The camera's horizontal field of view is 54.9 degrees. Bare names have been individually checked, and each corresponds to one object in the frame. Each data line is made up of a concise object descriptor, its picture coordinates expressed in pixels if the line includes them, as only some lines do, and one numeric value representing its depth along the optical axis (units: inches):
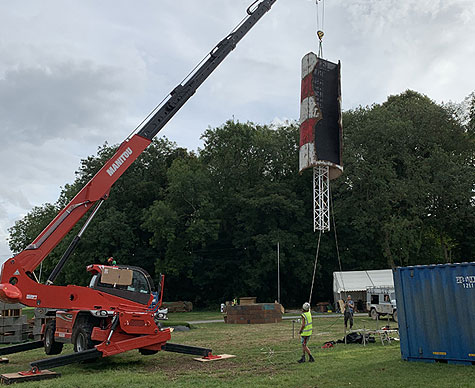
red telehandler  455.5
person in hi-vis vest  488.0
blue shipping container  436.1
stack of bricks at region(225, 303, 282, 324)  1099.3
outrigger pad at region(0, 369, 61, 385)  406.9
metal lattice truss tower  954.1
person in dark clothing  802.2
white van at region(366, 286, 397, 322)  1080.5
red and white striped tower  942.4
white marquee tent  1462.8
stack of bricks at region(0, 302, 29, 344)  754.8
